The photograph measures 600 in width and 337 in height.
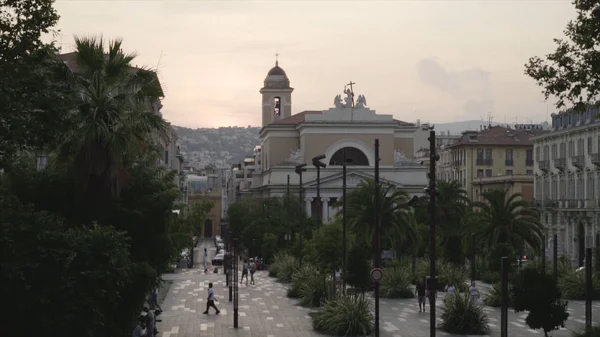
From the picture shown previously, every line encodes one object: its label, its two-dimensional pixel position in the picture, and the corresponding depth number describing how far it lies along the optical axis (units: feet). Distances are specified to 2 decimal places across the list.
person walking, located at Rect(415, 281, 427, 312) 144.67
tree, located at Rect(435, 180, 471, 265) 237.45
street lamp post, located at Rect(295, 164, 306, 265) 185.37
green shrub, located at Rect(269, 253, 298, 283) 206.69
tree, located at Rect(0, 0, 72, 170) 64.39
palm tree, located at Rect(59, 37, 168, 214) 83.30
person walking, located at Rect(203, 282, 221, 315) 140.10
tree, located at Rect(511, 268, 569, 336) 104.68
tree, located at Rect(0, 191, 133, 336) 70.85
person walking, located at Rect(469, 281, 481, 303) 133.59
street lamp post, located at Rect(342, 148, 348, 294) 138.94
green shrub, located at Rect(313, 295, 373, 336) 116.57
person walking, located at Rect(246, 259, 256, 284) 209.66
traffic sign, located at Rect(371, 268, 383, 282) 109.91
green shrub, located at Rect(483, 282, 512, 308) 151.84
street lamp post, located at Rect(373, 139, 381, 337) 108.92
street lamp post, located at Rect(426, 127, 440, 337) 91.26
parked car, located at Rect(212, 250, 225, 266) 301.84
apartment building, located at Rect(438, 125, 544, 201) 391.04
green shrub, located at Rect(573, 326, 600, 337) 75.29
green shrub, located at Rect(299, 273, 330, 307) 150.61
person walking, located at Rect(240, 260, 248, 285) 212.37
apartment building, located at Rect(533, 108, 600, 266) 260.01
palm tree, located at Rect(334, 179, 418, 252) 177.99
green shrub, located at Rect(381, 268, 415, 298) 168.66
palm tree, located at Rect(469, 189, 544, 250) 192.34
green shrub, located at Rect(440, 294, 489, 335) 119.24
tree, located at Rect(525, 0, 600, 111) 78.28
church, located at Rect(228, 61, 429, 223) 367.45
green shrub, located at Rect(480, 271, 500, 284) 193.57
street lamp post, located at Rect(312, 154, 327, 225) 157.38
